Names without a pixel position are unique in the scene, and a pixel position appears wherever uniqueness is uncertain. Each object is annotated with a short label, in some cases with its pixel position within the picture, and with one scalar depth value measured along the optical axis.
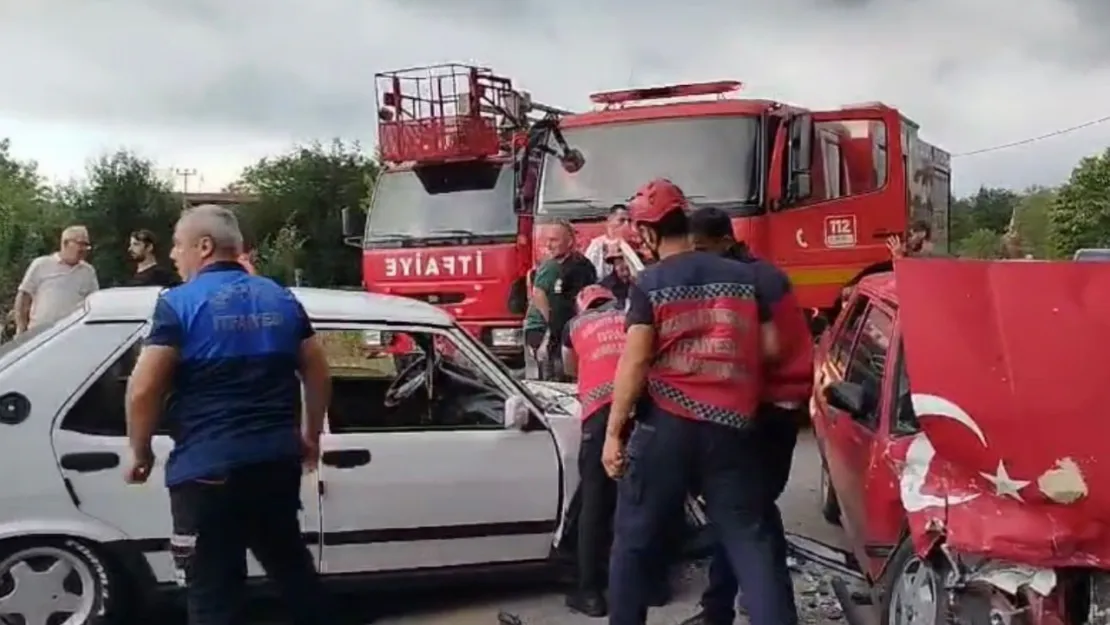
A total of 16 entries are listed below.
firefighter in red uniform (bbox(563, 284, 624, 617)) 5.39
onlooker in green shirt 8.23
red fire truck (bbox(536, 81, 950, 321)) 10.27
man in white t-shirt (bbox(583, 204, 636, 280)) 6.02
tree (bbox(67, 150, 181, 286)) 36.44
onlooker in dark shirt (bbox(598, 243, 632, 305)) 5.76
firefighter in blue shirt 4.23
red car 3.70
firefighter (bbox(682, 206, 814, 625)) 4.61
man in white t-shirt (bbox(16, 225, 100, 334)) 9.16
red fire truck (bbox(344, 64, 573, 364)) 12.66
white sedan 5.15
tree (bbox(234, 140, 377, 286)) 39.38
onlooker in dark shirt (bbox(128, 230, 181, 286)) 8.63
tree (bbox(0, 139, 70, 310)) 31.45
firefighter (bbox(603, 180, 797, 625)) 4.44
